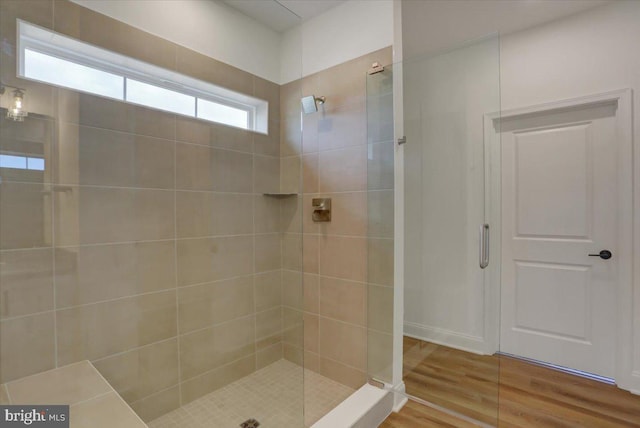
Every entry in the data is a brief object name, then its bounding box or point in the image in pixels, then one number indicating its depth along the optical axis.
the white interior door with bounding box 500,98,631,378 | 2.18
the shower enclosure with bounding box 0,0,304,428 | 1.34
